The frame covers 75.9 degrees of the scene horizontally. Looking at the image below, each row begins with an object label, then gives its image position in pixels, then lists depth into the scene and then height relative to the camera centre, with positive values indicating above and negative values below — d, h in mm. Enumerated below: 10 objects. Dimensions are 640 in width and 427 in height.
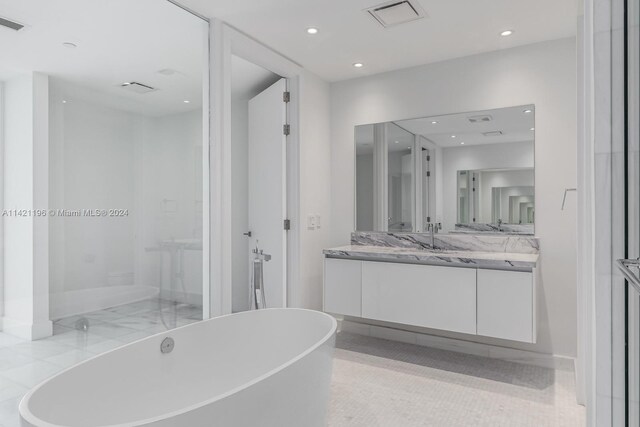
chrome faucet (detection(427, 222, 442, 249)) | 3389 -157
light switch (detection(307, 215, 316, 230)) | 3547 -98
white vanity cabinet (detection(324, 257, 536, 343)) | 2580 -598
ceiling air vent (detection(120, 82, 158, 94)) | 2275 +706
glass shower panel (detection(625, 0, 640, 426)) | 951 +31
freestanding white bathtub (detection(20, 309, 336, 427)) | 1358 -705
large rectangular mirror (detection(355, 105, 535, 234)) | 3082 +307
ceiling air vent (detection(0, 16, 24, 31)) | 1759 +820
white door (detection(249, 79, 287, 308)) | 3398 +282
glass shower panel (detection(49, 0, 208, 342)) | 2025 +180
